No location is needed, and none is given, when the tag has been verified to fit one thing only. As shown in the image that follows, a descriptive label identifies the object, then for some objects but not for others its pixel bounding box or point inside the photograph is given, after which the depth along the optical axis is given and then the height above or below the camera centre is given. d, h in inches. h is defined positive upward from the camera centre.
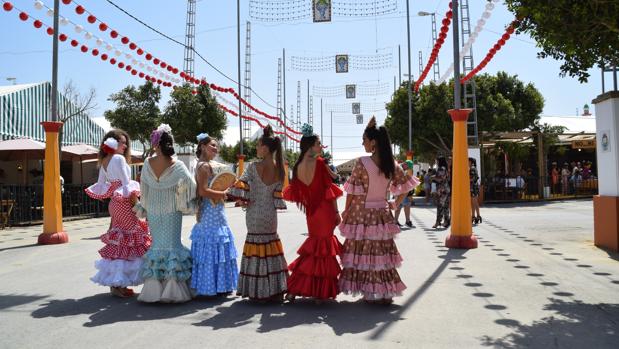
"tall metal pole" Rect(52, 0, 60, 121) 438.3 +102.8
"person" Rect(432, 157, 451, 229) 504.7 -4.1
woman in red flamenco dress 212.5 -15.0
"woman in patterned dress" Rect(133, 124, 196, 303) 215.3 -11.7
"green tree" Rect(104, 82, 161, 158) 1162.0 +173.0
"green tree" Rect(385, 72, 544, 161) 1238.3 +179.0
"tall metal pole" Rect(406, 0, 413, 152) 1220.5 +301.5
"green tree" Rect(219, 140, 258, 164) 2316.7 +166.5
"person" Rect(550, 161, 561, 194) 1068.5 +4.7
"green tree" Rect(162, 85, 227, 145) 1209.4 +170.0
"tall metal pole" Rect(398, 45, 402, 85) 1596.5 +350.3
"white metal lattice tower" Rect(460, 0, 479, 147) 826.2 +188.4
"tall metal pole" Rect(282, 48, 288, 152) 1899.7 +444.6
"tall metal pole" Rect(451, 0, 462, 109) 382.6 +92.1
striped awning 980.6 +154.8
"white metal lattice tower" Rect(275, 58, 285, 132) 1958.2 +359.1
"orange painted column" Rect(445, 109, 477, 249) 369.7 -3.3
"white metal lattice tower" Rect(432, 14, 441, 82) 1206.9 +339.7
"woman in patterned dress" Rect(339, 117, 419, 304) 208.5 -14.8
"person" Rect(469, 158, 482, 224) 507.2 +3.6
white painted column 340.5 +26.3
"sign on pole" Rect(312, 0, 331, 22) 766.5 +248.9
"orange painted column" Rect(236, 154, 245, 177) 1100.5 +54.6
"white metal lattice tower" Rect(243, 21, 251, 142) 1334.9 +317.2
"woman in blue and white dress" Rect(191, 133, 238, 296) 218.7 -21.3
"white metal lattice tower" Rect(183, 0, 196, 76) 1075.3 +312.7
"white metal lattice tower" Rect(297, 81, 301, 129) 2604.3 +444.7
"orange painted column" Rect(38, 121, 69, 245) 426.6 -0.2
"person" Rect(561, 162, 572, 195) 1057.5 +2.2
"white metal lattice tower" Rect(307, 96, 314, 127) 2709.2 +384.6
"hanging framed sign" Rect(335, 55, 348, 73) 1278.3 +290.0
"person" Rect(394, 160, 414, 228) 533.6 -22.3
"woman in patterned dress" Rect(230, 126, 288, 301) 214.7 -12.4
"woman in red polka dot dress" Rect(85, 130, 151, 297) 225.9 -18.2
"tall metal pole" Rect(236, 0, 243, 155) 1122.2 +297.4
